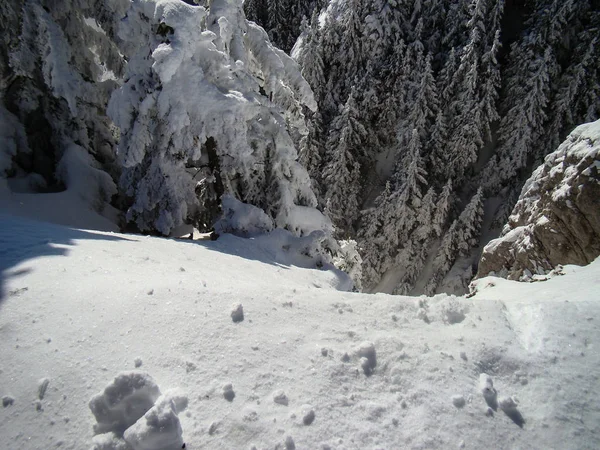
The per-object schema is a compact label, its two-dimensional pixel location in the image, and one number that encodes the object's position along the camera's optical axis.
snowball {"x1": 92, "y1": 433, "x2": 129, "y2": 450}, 2.29
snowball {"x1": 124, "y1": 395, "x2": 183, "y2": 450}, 2.29
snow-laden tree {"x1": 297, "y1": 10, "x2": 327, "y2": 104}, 22.47
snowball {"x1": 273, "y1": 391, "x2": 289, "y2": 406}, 2.67
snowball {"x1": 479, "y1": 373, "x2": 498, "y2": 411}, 2.76
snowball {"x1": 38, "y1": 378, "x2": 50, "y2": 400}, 2.59
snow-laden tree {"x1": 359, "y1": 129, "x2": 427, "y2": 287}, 20.94
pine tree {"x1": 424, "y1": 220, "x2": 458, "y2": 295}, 20.81
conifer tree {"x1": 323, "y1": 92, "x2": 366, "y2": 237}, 21.41
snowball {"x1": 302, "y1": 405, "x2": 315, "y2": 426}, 2.55
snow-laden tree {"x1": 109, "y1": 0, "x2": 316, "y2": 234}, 7.90
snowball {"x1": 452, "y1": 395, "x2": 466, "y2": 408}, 2.72
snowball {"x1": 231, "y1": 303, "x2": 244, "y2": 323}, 3.44
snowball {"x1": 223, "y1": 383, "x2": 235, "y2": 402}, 2.66
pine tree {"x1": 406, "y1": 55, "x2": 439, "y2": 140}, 20.83
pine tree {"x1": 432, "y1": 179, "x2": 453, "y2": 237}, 20.72
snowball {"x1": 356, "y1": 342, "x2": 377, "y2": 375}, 3.03
